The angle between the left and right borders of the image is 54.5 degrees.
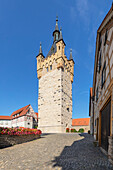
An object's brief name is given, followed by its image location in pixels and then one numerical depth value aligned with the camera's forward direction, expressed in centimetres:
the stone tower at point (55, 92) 2602
